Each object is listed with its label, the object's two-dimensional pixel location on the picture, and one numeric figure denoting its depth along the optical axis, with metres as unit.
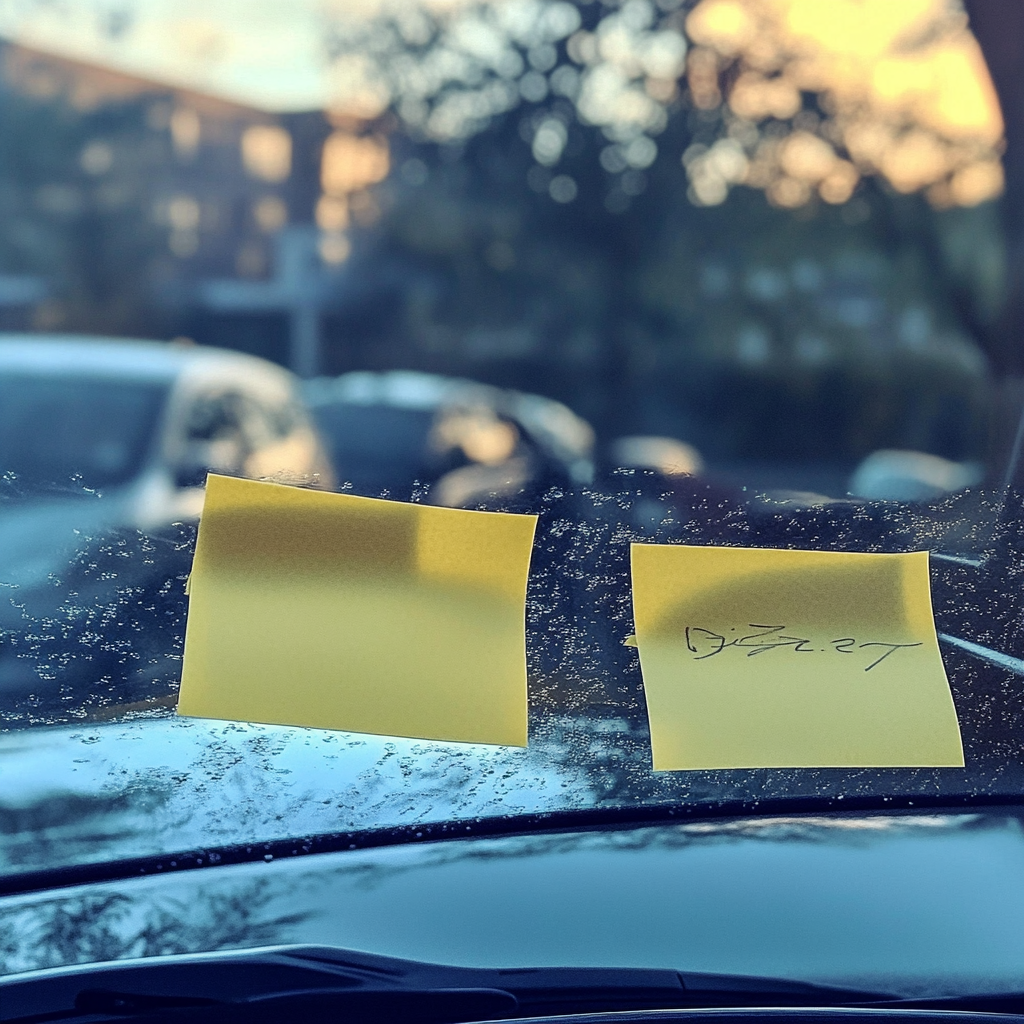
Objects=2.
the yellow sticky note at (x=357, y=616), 0.65
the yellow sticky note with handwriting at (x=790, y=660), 0.65
